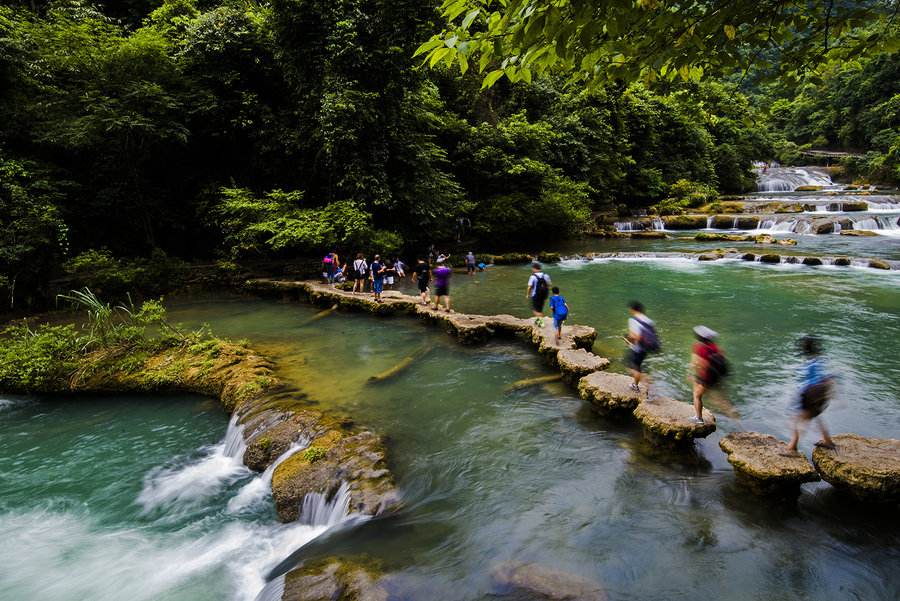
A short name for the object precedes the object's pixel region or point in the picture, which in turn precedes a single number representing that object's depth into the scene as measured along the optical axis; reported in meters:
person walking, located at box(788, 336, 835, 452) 5.01
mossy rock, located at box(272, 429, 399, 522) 5.51
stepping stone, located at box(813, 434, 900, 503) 4.64
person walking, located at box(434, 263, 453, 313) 11.91
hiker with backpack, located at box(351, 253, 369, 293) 15.19
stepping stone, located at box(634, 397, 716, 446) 5.93
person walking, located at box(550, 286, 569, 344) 8.98
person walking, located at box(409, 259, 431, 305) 12.88
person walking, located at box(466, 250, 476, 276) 19.70
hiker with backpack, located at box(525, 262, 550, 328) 10.16
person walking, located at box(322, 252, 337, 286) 16.51
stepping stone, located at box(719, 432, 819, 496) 4.93
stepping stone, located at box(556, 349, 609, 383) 8.16
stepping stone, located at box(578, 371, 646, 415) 6.87
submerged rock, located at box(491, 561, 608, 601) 4.06
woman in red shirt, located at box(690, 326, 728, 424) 5.75
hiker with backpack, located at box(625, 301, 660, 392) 6.78
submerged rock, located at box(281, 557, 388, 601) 4.09
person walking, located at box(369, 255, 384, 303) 13.80
